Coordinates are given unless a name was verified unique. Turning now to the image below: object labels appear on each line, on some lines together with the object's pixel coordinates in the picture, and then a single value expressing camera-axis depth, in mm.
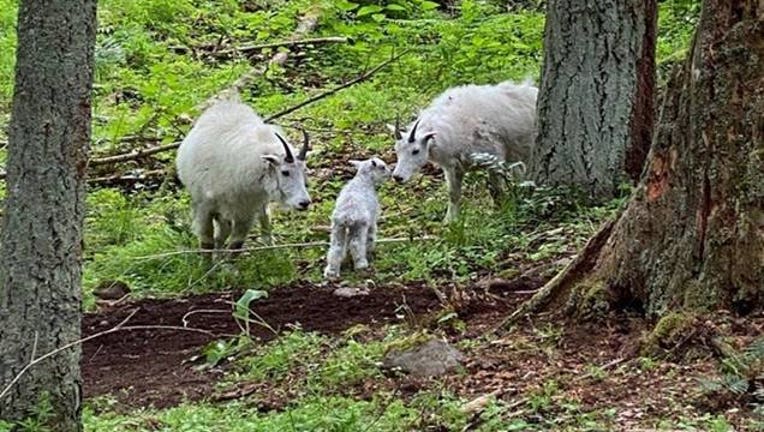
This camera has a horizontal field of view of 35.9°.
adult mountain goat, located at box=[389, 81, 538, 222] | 11180
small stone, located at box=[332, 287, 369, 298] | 8344
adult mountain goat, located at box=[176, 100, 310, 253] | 10031
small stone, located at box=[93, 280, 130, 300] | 9328
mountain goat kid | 9406
